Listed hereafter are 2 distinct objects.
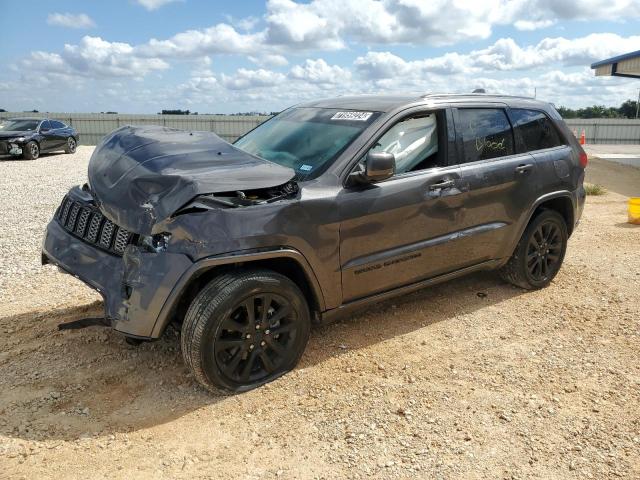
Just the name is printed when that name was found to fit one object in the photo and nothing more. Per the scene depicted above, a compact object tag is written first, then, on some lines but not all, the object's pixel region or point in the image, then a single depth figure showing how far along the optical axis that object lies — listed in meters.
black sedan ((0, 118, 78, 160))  17.19
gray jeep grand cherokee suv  3.06
